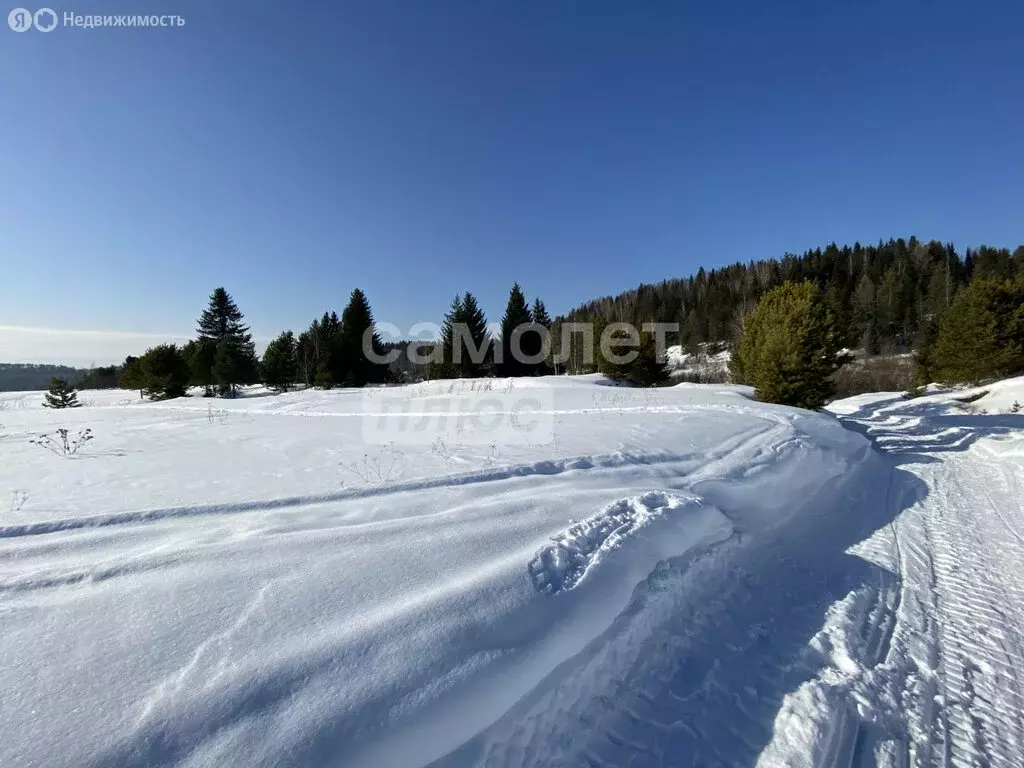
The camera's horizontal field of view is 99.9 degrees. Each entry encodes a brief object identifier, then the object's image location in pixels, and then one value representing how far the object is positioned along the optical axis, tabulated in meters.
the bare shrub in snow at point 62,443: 6.55
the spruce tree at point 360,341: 34.84
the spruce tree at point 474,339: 33.97
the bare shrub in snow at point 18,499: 4.01
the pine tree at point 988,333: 23.03
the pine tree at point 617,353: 25.19
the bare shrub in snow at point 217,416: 10.75
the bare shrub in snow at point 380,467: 5.02
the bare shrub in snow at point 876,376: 36.78
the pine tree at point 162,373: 28.98
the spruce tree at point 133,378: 31.97
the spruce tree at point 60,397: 22.83
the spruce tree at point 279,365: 36.00
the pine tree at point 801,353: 15.02
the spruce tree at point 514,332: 37.31
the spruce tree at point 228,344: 32.72
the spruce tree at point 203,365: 33.81
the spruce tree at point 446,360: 32.66
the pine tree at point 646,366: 25.03
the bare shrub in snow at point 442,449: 6.15
